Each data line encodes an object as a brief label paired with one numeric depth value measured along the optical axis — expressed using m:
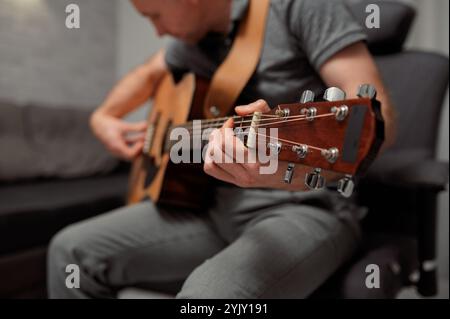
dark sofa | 1.04
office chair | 0.66
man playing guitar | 0.54
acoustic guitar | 0.37
